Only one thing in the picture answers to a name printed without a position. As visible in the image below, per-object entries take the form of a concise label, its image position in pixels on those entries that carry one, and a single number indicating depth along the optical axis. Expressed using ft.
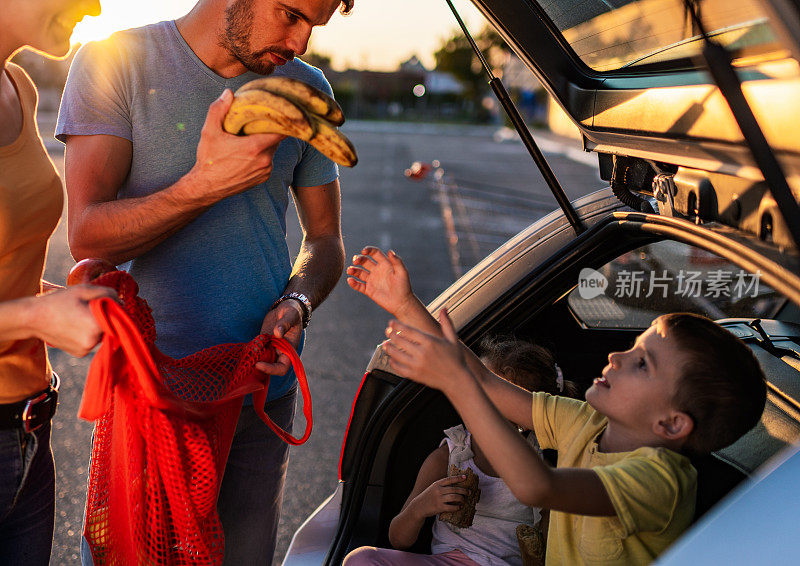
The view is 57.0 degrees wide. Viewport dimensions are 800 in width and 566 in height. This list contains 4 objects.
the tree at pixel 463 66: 180.34
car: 3.72
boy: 4.79
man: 5.67
